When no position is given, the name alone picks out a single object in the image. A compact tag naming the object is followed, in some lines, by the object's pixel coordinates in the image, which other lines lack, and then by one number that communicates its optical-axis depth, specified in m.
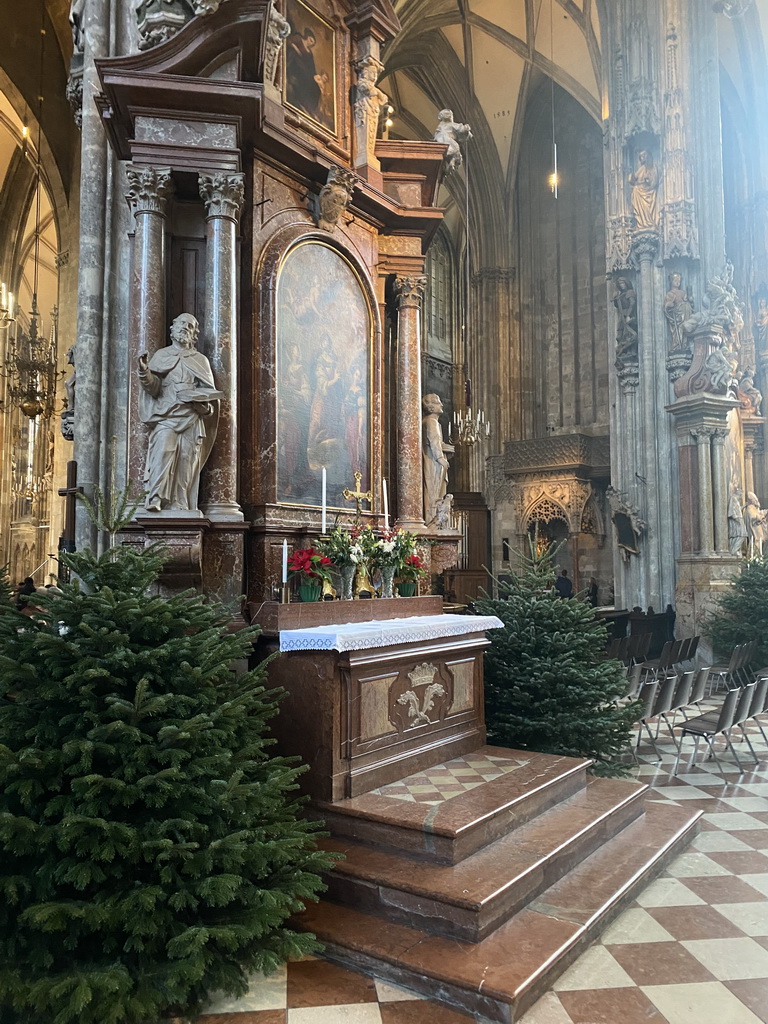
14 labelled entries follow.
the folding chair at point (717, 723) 6.04
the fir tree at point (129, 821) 2.63
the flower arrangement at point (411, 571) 6.03
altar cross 5.91
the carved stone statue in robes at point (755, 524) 15.37
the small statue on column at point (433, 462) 7.43
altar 4.28
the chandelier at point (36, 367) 14.20
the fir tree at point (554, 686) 5.91
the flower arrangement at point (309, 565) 5.21
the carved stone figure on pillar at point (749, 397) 17.25
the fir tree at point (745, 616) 11.44
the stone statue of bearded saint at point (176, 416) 4.90
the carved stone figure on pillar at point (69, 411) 8.16
